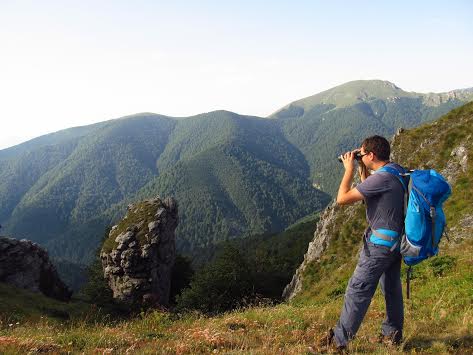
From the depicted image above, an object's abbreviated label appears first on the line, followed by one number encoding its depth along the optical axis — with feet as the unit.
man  20.62
